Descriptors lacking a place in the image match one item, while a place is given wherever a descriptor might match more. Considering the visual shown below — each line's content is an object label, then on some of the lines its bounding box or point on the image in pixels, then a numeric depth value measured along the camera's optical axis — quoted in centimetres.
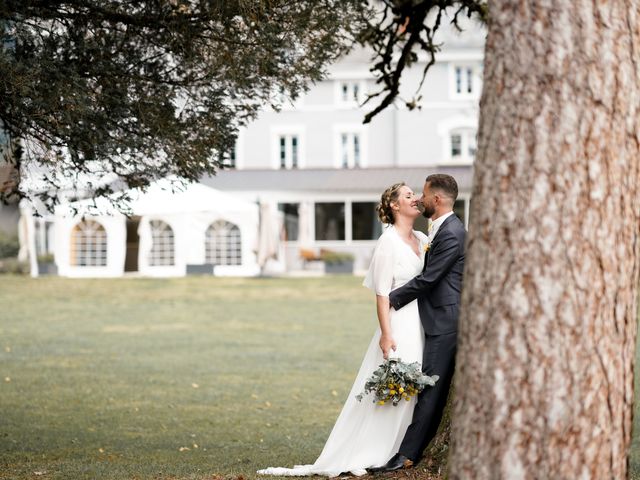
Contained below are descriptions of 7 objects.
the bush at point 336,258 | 3442
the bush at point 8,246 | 3784
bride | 590
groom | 577
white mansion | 3647
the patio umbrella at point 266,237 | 3033
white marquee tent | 3127
